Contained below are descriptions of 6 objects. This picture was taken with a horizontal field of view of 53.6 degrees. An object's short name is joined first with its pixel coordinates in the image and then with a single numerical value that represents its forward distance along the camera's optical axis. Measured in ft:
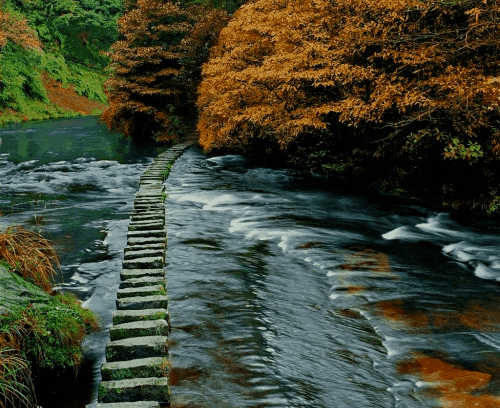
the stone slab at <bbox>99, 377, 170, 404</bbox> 12.44
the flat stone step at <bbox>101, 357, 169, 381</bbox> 13.04
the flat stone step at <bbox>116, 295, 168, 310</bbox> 16.58
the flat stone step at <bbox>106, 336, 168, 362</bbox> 14.02
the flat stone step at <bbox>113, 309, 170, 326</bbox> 15.43
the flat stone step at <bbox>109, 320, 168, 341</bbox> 14.70
